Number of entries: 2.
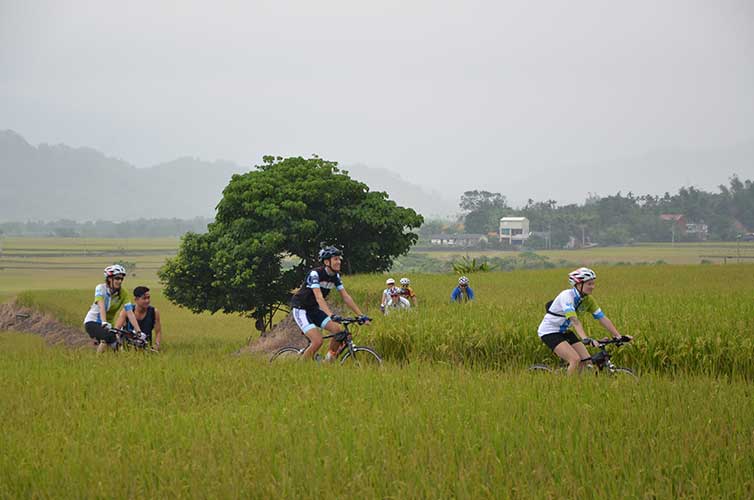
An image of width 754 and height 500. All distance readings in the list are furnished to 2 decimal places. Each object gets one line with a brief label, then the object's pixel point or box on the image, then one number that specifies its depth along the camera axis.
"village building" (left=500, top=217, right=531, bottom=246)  173.75
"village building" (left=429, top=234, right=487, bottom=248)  183.00
